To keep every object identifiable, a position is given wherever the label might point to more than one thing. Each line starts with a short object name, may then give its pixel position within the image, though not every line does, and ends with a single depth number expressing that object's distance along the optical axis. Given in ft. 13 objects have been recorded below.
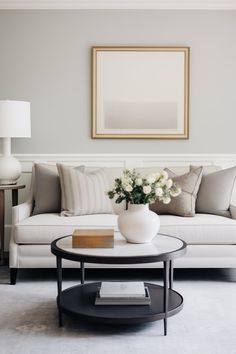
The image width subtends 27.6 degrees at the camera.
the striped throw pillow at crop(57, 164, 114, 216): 12.08
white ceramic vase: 8.90
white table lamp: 12.91
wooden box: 8.62
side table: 12.73
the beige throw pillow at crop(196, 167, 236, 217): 12.53
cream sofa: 11.09
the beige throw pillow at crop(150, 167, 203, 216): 12.14
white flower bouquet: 8.82
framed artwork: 14.20
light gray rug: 7.65
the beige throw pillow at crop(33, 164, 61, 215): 12.58
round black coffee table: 8.05
